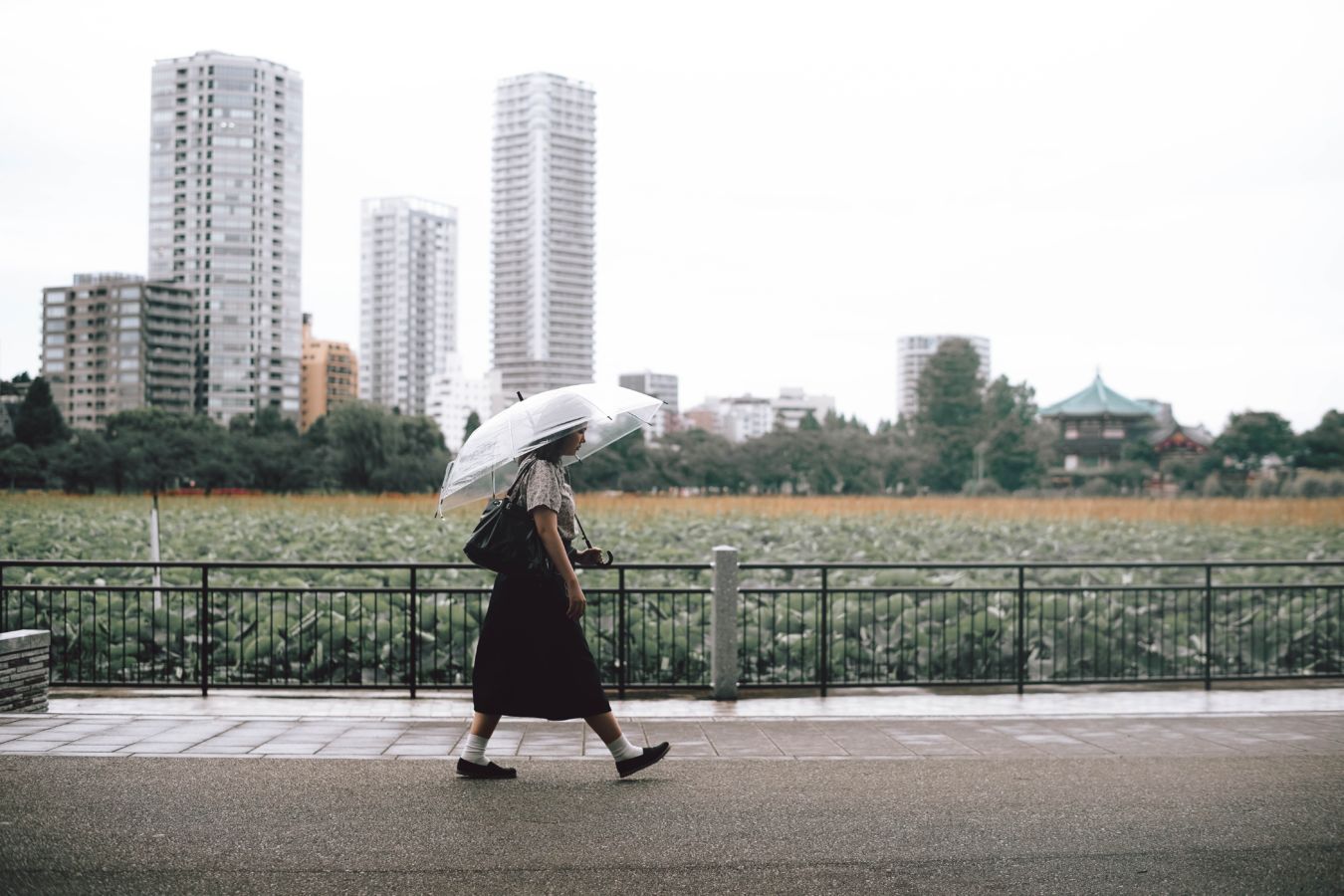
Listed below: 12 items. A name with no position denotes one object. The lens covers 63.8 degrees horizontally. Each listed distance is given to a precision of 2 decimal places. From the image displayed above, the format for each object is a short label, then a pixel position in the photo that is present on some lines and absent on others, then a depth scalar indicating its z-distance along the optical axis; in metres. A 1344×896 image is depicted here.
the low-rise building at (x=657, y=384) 165.75
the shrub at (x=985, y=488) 63.09
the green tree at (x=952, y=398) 83.38
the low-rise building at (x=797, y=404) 178.91
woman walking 6.23
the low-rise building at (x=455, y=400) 156.00
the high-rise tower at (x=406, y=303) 176.88
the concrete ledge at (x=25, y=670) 8.23
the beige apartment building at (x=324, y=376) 129.62
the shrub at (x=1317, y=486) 39.38
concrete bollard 9.25
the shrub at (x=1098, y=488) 58.34
